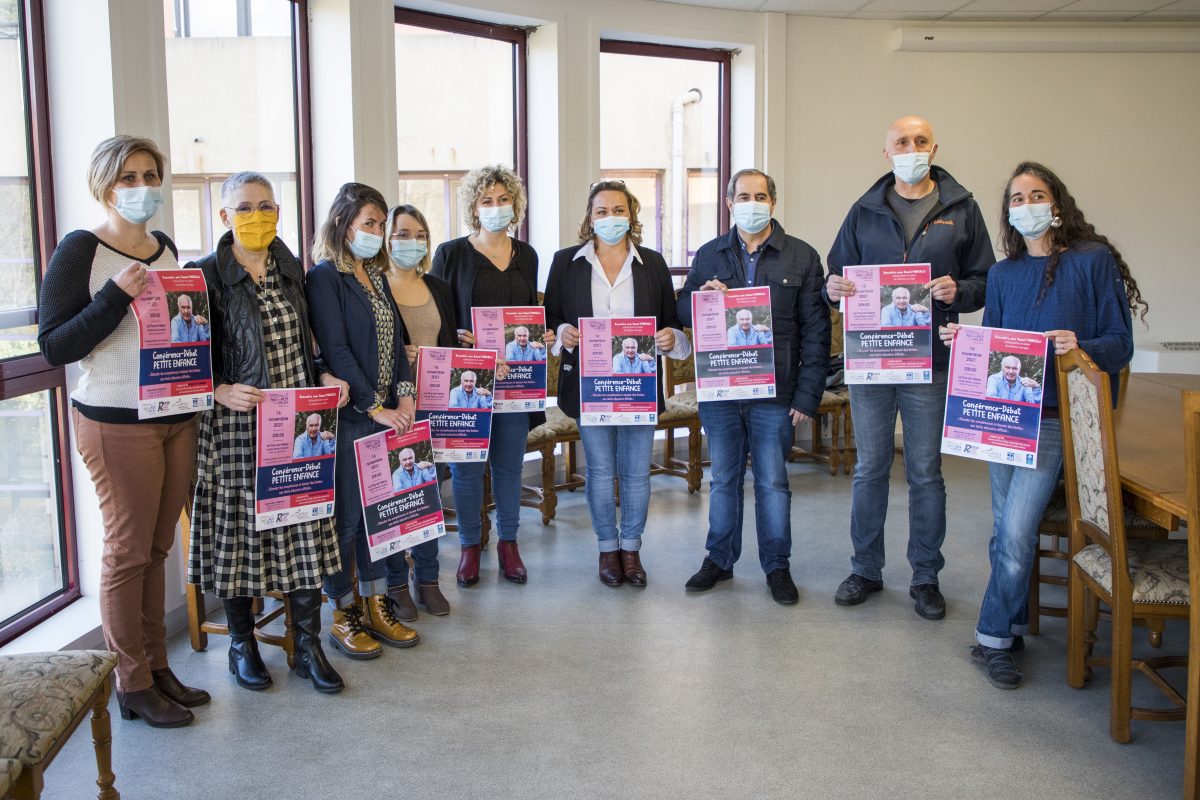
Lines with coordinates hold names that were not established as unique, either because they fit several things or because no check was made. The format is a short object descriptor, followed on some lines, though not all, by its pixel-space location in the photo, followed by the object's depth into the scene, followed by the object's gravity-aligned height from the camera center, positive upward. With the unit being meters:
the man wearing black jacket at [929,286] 3.56 +0.03
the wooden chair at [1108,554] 2.72 -0.71
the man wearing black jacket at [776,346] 3.77 -0.19
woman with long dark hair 3.05 -0.06
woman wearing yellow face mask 2.94 -0.23
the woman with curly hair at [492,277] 3.88 +0.08
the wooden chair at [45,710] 1.96 -0.81
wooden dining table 2.50 -0.48
